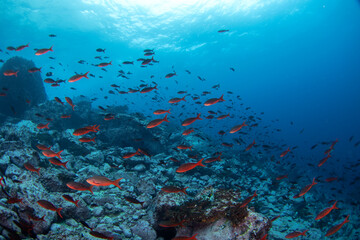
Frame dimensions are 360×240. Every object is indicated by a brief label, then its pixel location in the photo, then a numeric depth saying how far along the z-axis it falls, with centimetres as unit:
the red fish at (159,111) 714
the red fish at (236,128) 718
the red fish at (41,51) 781
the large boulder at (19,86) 1639
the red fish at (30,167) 491
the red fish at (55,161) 540
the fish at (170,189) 470
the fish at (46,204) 384
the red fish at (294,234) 492
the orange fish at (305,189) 582
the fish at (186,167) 477
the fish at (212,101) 709
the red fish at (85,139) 613
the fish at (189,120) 669
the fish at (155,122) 632
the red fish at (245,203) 435
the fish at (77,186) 431
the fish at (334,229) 485
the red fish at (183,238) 365
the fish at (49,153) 523
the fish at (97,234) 359
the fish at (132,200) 484
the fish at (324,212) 477
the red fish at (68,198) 438
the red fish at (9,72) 807
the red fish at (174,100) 754
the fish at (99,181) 370
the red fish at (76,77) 711
